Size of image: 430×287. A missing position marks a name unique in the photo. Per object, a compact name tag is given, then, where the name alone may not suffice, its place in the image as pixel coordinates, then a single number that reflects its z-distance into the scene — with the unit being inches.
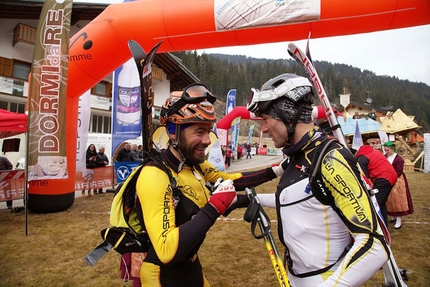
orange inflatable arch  189.9
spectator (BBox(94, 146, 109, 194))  455.3
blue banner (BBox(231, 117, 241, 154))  697.3
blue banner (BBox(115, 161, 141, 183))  392.2
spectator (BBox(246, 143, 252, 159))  1347.8
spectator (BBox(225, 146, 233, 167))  865.2
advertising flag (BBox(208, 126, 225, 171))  393.8
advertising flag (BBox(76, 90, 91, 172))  353.1
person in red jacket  211.8
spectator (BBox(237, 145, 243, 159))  1324.6
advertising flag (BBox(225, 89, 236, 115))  756.6
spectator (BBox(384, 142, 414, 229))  259.4
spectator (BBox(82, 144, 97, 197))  430.4
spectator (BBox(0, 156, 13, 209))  327.9
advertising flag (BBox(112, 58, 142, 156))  400.8
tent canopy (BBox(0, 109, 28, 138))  239.4
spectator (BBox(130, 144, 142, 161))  443.7
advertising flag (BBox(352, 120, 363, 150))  291.0
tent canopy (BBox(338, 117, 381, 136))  975.6
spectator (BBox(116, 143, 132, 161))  435.4
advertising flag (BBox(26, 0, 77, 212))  243.4
